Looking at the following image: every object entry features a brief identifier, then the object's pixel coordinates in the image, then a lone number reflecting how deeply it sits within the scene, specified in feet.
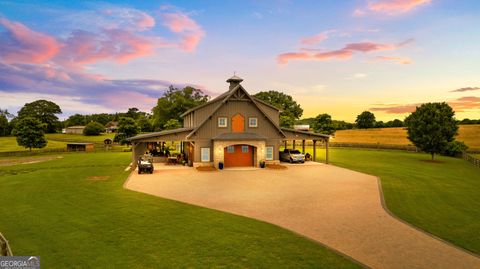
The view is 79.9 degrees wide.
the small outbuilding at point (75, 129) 377.71
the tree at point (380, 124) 442.91
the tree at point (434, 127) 130.52
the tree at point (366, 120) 426.10
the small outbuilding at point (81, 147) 189.46
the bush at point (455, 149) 155.94
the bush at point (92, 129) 329.11
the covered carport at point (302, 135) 115.24
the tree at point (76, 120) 418.10
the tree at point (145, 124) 266.98
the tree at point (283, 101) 312.50
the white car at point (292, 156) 115.75
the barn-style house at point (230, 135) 102.37
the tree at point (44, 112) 345.51
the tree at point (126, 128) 204.74
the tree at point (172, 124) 221.66
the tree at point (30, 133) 174.91
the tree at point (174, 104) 254.47
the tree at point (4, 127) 314.14
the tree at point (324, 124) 271.49
